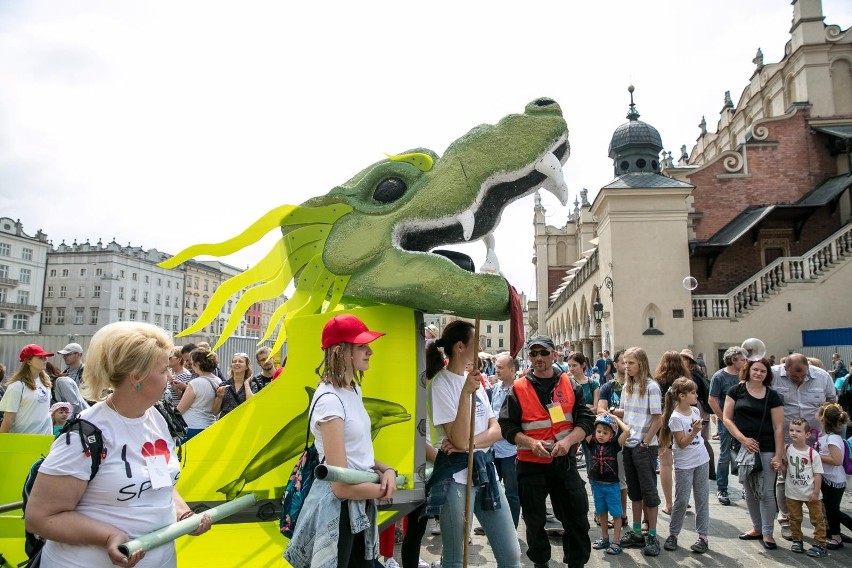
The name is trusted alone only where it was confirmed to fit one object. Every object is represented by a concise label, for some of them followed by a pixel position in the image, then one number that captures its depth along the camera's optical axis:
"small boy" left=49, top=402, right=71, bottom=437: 6.03
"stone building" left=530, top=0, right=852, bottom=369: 17.56
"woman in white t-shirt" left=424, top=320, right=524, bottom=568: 3.36
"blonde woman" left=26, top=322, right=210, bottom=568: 1.85
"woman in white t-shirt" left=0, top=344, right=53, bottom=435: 6.12
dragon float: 2.98
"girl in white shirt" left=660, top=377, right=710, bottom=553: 5.51
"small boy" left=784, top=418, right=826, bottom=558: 5.38
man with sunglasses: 4.33
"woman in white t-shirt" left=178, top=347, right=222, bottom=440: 6.08
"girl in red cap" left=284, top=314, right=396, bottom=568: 2.39
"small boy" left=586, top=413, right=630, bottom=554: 5.56
